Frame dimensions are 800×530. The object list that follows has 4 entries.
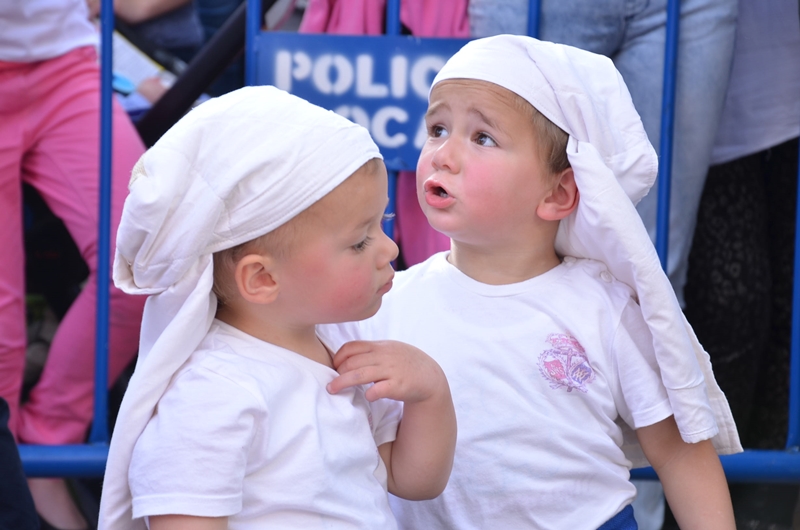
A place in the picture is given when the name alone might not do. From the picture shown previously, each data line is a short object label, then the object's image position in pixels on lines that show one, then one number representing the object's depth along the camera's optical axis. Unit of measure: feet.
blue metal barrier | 10.67
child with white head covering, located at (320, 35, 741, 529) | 9.72
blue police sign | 10.69
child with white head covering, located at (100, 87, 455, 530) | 9.07
